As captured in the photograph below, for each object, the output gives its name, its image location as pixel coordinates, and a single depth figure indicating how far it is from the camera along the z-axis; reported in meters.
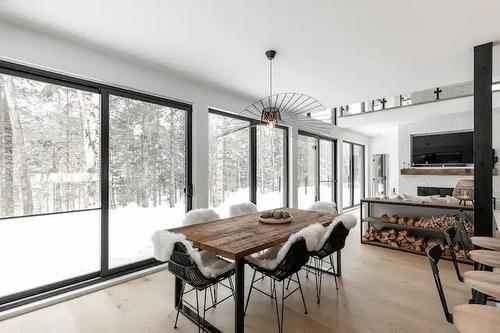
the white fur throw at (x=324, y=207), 3.67
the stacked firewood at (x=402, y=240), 3.92
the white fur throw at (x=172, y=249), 1.94
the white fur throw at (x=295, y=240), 2.05
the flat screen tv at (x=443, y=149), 5.63
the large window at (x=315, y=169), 6.08
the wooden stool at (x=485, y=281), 1.37
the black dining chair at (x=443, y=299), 1.21
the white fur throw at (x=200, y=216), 2.93
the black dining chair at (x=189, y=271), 1.95
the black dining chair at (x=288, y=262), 2.04
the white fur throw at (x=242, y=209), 3.52
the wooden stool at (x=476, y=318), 1.10
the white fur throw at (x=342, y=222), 2.54
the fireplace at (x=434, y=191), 5.89
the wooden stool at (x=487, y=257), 1.83
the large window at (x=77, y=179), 2.49
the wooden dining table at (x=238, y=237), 1.94
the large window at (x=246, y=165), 4.29
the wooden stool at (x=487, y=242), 2.10
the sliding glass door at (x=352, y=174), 7.73
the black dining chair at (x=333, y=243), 2.55
